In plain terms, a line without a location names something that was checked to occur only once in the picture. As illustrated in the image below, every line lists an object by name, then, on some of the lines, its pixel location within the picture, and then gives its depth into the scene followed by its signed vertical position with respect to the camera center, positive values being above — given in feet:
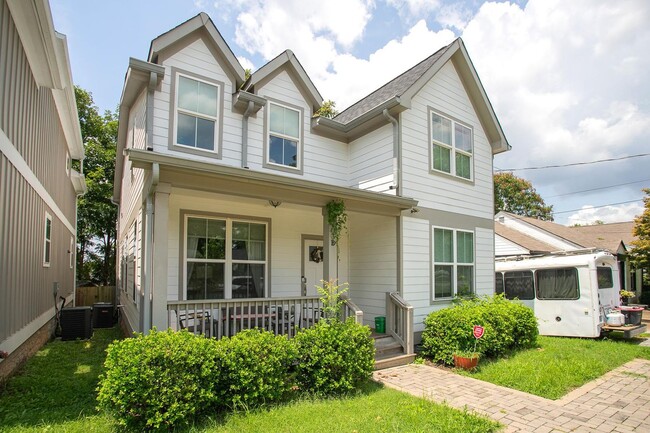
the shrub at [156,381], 13.16 -5.05
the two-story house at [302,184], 24.53 +4.14
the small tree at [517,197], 124.36 +16.03
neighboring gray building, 18.11 +4.67
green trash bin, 27.40 -5.99
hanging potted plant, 24.07 +1.91
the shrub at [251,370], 15.21 -5.33
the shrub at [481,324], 24.75 -6.07
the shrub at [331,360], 17.87 -5.70
